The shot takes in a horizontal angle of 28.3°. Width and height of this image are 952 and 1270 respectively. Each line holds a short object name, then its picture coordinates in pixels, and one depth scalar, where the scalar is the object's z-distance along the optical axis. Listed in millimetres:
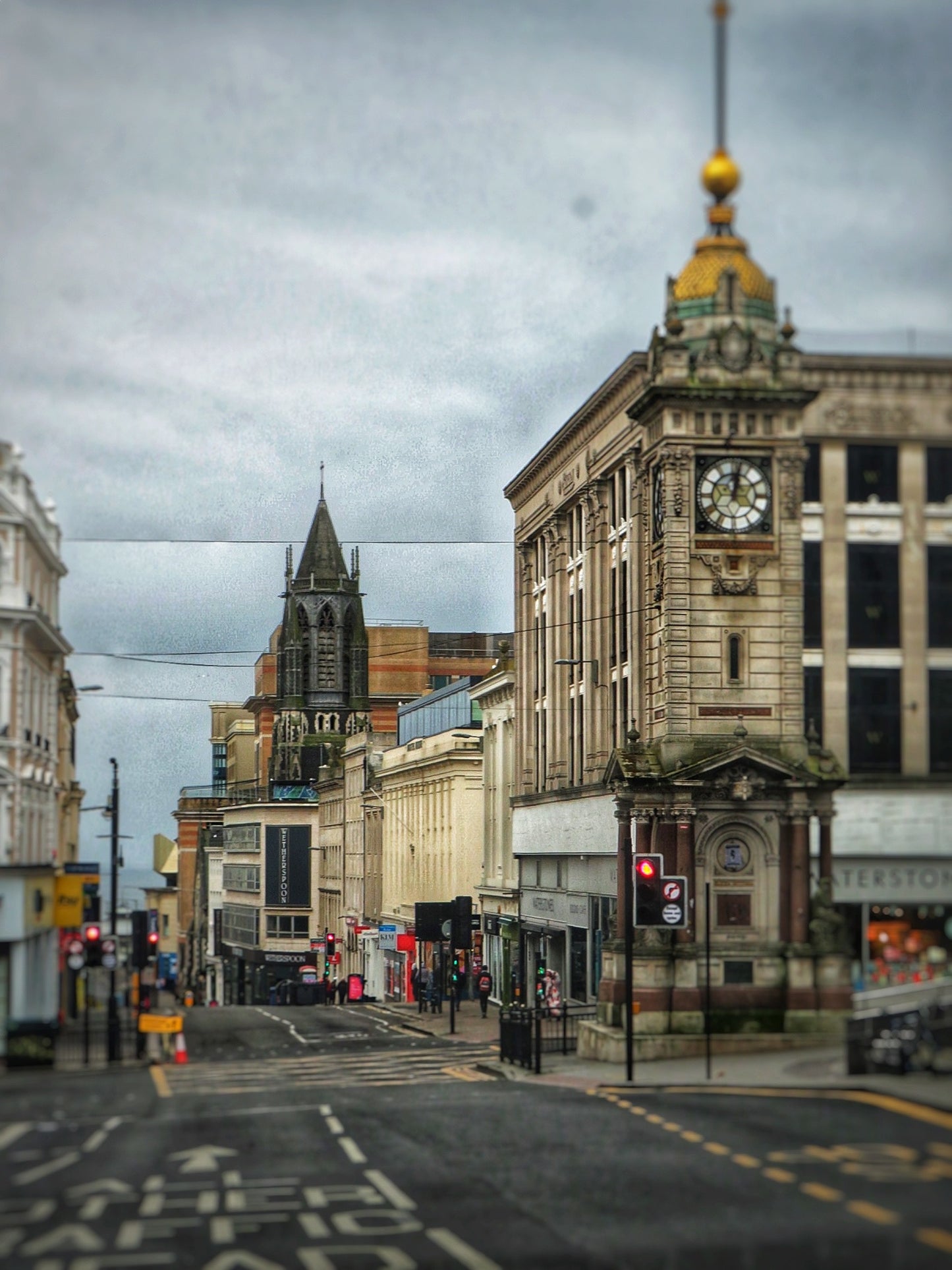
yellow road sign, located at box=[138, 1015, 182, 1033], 38156
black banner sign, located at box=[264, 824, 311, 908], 151875
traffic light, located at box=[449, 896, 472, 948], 78688
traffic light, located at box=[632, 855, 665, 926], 46594
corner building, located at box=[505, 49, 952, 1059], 30891
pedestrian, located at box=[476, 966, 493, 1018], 82438
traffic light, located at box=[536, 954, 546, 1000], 75944
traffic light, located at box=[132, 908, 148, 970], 38656
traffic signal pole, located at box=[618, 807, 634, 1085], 45312
